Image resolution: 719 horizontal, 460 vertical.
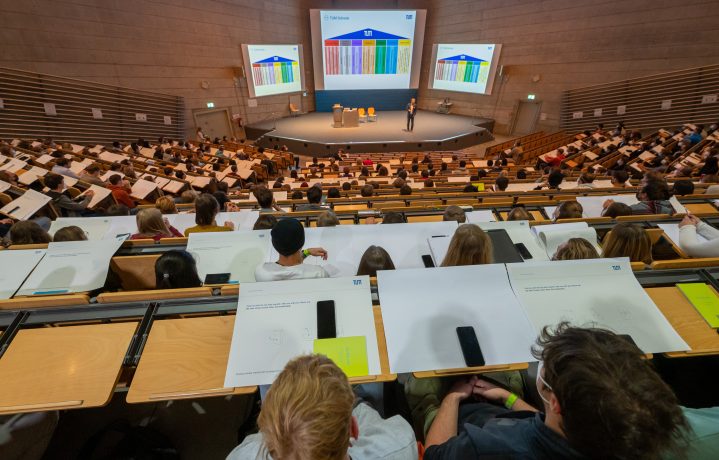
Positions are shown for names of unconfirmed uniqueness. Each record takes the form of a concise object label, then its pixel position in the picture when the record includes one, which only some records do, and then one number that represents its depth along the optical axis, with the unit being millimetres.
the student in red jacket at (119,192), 5723
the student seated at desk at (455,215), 3238
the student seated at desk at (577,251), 2057
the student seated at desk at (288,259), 2084
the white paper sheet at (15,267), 2025
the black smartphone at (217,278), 2379
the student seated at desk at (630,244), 2236
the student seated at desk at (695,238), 2355
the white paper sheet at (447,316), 1490
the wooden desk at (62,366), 1379
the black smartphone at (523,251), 2590
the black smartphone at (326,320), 1559
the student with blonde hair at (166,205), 4219
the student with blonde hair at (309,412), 863
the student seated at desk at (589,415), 853
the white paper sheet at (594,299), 1585
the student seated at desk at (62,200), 5074
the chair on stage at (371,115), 15747
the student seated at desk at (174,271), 2164
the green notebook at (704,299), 1687
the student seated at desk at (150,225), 3131
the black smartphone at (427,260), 2551
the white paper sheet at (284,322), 1460
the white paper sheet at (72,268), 2070
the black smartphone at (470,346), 1451
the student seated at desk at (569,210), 3363
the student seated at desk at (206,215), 3195
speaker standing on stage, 13279
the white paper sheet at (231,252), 2506
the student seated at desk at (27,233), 2752
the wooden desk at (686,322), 1551
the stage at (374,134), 12711
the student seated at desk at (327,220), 3184
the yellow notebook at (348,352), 1453
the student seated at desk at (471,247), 2053
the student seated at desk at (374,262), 2227
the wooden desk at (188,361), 1407
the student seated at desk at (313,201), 4445
